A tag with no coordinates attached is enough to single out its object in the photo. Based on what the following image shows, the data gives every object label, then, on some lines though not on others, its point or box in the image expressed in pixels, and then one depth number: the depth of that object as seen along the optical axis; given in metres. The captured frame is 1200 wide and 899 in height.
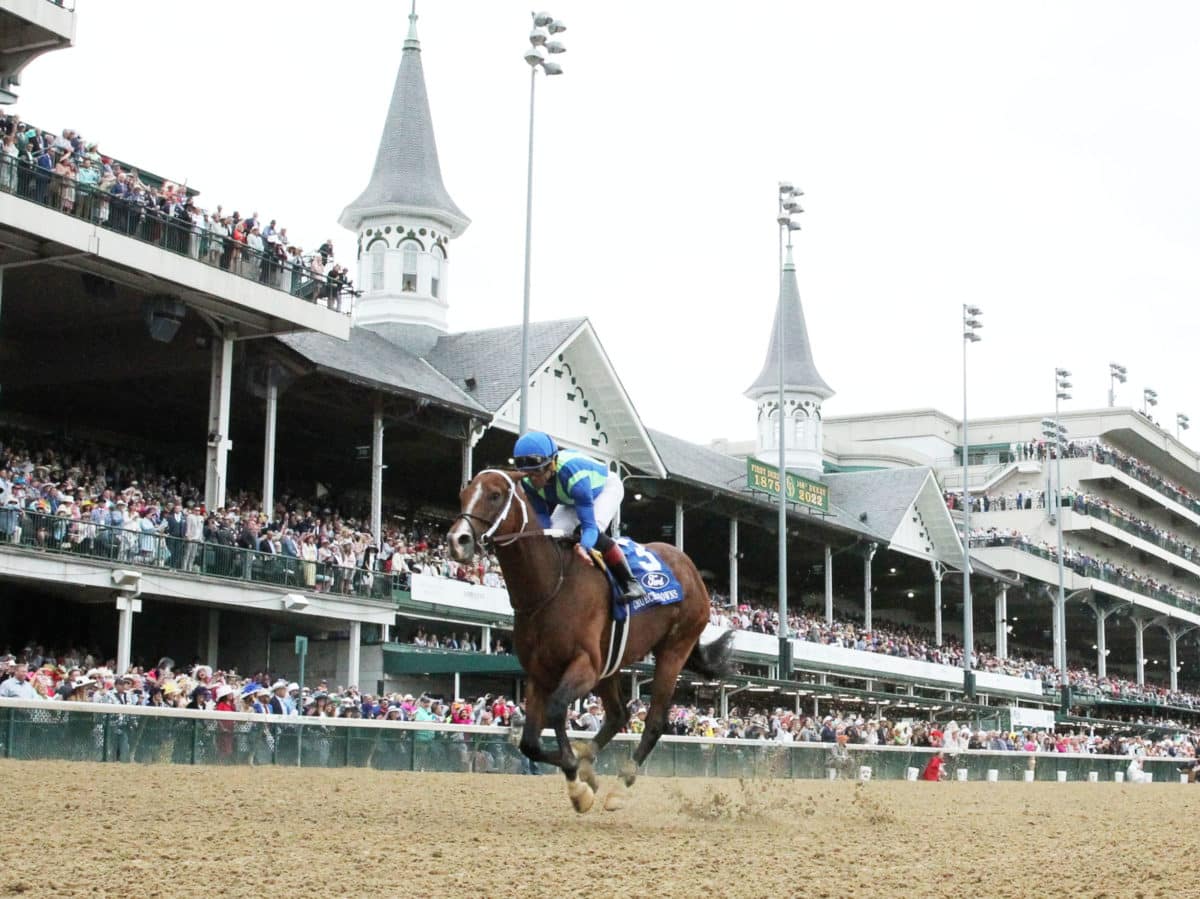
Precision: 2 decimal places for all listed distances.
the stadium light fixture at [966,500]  45.94
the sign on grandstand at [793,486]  43.03
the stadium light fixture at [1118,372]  74.25
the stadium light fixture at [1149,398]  82.00
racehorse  9.24
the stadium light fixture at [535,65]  24.83
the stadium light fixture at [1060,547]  54.91
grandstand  23.12
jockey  9.98
